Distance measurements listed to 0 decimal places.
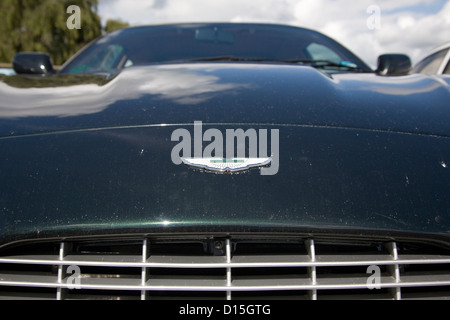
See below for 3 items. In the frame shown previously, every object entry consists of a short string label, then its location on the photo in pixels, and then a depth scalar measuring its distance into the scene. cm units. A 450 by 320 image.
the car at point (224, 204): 96
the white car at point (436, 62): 493
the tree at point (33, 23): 2316
